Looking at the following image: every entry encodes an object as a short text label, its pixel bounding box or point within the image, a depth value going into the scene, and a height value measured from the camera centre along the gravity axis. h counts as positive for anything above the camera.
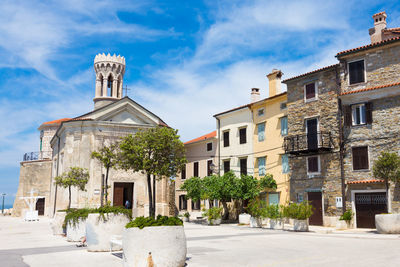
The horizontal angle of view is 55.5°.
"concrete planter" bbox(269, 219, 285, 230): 24.83 -2.23
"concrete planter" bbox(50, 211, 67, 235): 20.95 -1.87
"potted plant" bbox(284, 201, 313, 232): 23.26 -1.57
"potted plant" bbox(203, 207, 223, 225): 30.42 -2.12
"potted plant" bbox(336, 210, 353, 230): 24.40 -2.00
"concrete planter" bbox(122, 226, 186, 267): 9.43 -1.45
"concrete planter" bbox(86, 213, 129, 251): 13.65 -1.47
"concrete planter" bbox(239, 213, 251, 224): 29.66 -2.23
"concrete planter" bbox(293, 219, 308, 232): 23.22 -2.18
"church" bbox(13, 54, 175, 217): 35.44 +3.25
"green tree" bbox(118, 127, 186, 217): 14.92 +1.50
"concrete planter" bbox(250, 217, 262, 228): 26.61 -2.29
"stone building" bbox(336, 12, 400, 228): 23.75 +4.60
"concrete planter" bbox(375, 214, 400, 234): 19.39 -1.71
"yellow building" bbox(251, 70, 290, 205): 30.94 +4.40
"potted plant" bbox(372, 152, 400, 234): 19.95 +1.07
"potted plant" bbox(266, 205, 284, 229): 24.78 -1.83
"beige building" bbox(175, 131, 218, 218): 39.53 +2.73
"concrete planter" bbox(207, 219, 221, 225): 30.42 -2.59
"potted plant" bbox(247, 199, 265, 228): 26.36 -1.82
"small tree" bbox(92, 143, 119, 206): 19.45 +1.64
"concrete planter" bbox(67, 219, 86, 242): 16.75 -1.84
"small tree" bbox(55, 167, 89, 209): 26.77 +0.70
